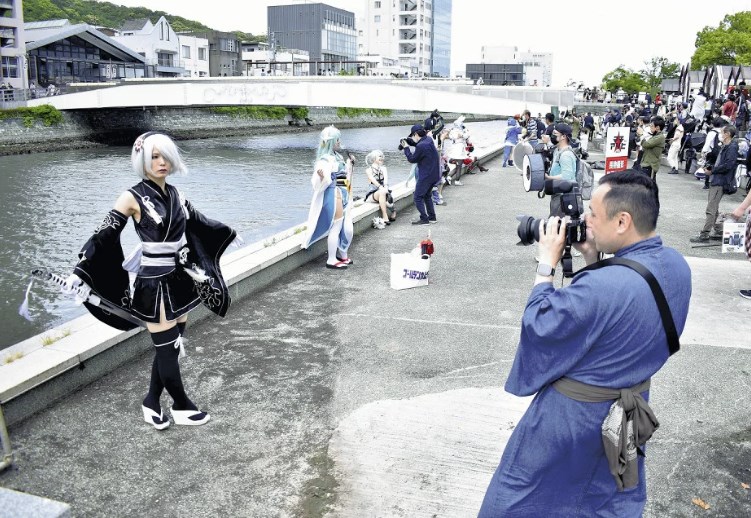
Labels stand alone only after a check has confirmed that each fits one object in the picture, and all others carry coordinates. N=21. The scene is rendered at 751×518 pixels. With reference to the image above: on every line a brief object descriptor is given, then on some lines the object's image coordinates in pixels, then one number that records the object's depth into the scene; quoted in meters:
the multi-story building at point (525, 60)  137.62
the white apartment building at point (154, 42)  69.38
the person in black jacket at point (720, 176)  9.59
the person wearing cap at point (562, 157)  7.79
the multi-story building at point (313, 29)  107.38
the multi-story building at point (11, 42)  43.41
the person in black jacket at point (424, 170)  11.13
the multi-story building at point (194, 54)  77.16
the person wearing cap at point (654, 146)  12.39
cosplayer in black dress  4.12
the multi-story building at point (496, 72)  127.00
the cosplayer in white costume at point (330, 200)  8.33
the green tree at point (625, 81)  84.31
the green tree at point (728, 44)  52.50
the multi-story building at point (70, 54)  52.12
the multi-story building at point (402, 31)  113.88
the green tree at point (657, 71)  80.50
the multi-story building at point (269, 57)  83.78
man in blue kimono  2.12
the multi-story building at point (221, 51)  82.69
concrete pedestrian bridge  38.12
